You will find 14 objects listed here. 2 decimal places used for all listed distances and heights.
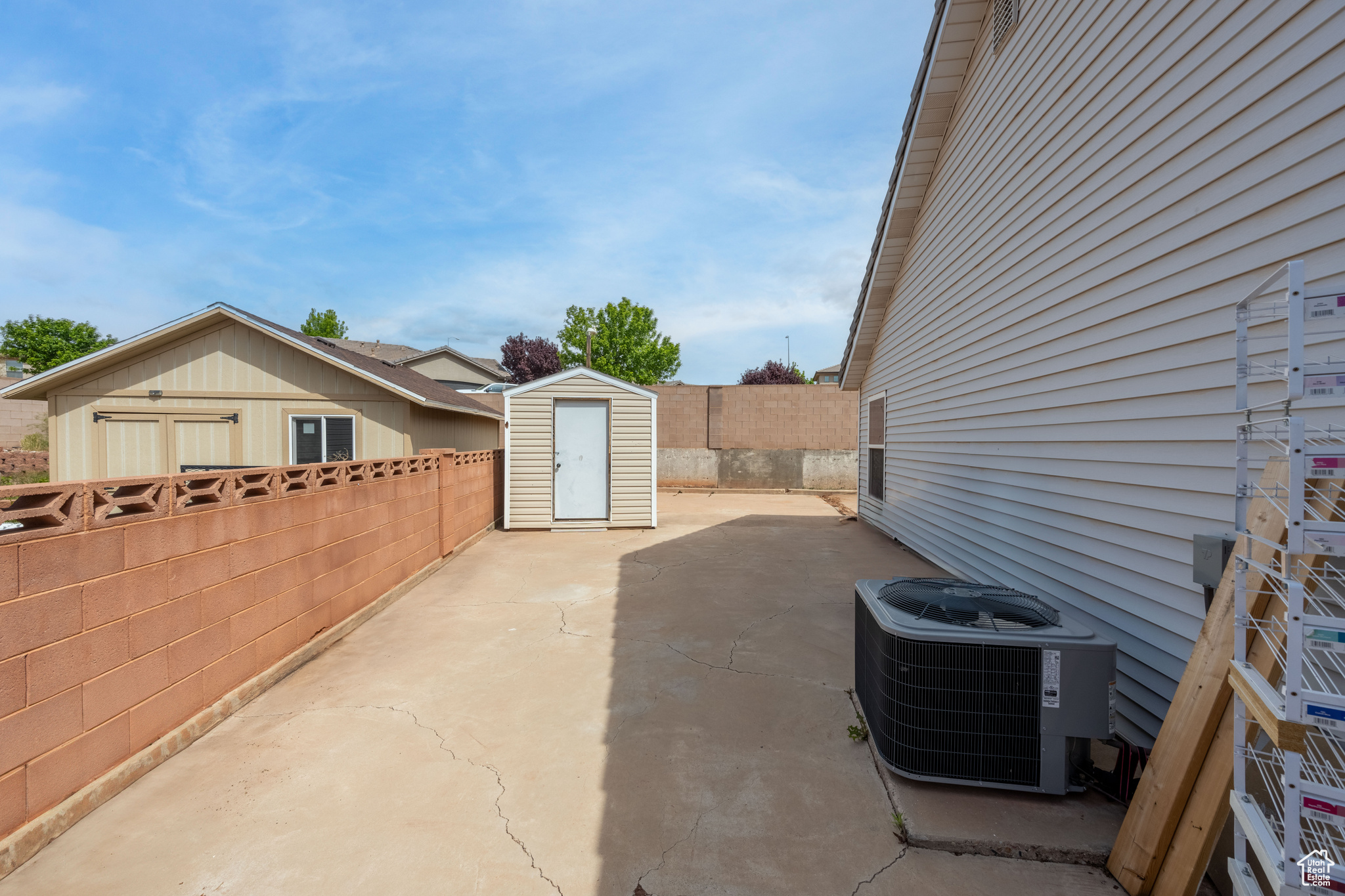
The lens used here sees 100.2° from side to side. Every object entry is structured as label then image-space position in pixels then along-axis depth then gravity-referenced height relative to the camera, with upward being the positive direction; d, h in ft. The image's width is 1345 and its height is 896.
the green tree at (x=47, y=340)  141.79 +27.11
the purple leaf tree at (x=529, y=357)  124.47 +19.02
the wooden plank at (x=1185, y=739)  5.69 -3.14
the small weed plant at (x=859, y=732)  9.25 -4.84
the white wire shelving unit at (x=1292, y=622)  3.93 -1.54
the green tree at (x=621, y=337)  103.45 +19.41
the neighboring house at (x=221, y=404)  25.81 +1.89
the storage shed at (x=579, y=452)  28.81 -0.50
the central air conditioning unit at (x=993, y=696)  7.31 -3.41
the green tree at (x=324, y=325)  143.84 +30.84
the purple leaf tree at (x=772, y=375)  125.80 +15.31
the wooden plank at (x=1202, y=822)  5.30 -3.71
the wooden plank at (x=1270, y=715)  3.93 -2.06
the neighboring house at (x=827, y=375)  175.70 +21.06
